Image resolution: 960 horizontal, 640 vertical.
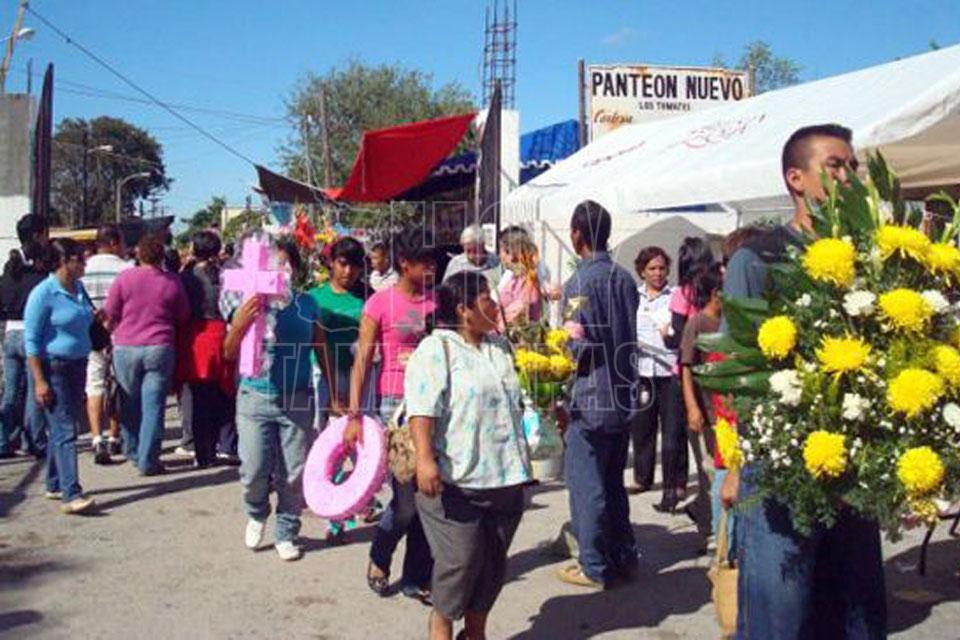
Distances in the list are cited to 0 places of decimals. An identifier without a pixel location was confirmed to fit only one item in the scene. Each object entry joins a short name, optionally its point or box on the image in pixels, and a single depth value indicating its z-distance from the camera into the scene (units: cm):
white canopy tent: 537
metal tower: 1852
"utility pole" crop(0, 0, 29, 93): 2256
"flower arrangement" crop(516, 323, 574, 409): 474
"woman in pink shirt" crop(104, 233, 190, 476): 728
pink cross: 524
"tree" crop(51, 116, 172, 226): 6297
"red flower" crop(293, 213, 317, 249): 1112
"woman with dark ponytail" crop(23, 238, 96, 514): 630
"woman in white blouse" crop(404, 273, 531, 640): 372
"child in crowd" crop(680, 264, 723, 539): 507
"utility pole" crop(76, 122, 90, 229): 5332
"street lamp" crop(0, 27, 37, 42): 2275
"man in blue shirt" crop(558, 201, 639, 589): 491
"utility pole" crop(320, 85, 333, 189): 2879
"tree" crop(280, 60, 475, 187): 3703
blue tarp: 1691
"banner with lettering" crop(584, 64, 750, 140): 1770
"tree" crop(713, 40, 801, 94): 4503
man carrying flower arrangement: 238
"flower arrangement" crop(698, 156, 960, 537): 229
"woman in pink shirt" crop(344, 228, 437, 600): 495
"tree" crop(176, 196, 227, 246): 4586
